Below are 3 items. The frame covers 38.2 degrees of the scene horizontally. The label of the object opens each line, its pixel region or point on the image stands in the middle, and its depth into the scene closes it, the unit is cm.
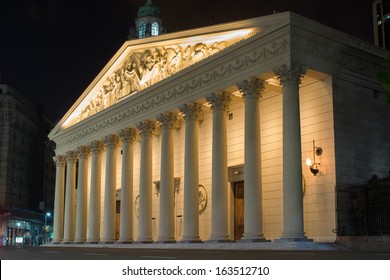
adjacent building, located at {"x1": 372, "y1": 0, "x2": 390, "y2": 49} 11619
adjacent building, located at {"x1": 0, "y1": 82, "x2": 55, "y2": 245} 10019
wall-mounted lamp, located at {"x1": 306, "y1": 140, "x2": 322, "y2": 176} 3102
